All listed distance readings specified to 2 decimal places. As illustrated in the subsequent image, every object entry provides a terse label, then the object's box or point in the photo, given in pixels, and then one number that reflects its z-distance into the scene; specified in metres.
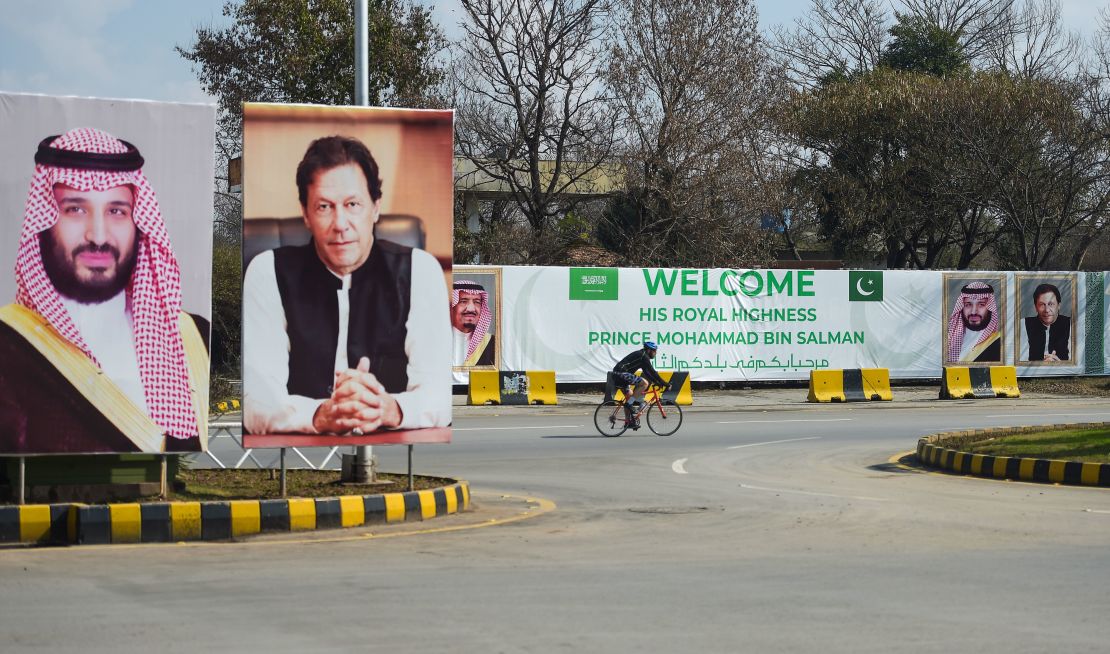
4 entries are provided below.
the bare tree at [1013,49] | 54.38
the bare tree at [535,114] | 39.53
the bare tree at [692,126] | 39.34
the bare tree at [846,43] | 56.28
